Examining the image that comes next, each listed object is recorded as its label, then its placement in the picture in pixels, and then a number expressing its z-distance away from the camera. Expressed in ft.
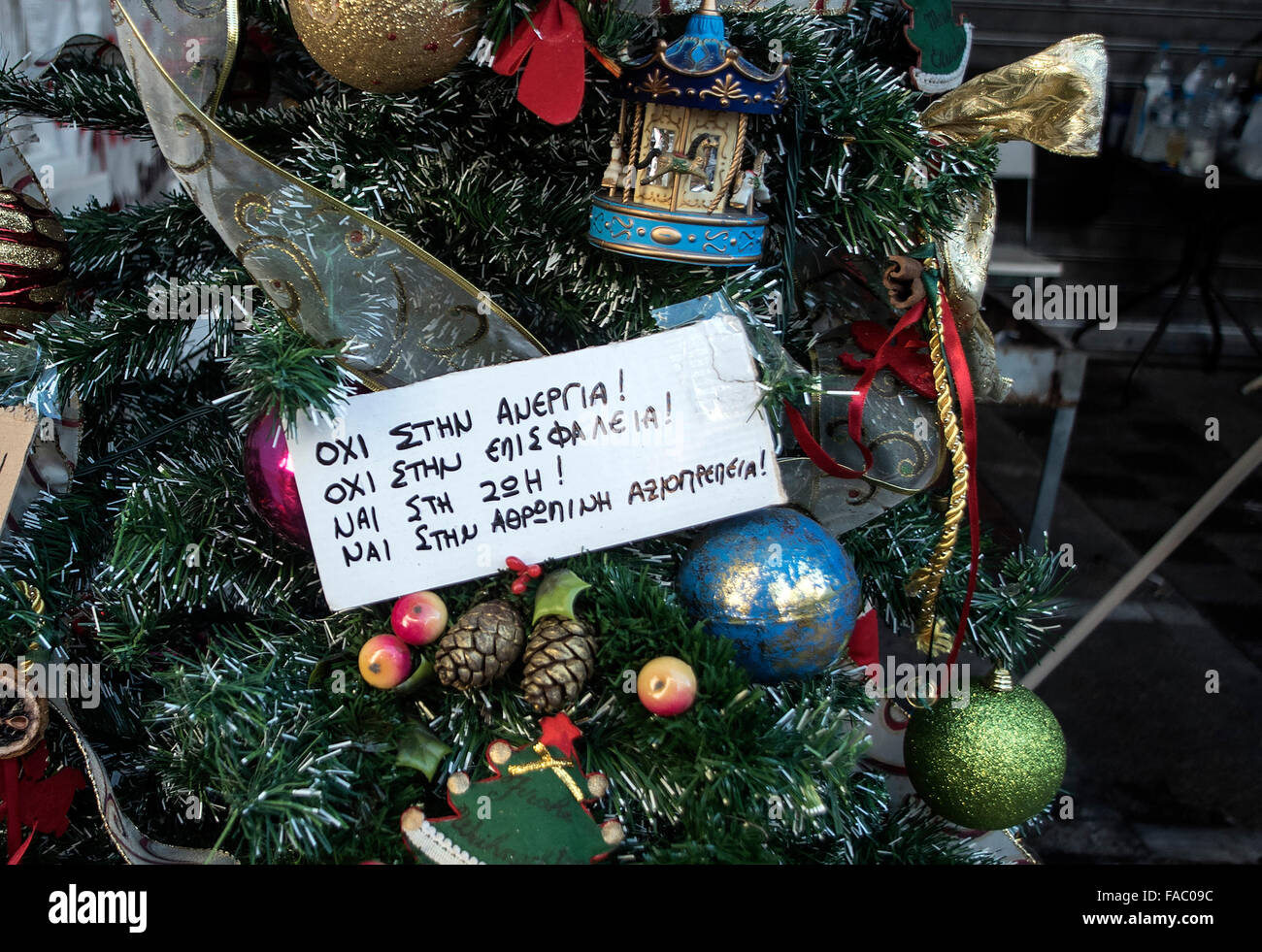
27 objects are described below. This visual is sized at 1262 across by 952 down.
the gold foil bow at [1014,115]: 3.16
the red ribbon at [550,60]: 2.71
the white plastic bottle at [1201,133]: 11.14
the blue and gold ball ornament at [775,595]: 2.92
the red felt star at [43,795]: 3.01
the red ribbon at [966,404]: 3.16
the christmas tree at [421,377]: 2.70
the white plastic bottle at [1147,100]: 11.67
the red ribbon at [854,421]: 3.19
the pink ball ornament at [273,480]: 2.97
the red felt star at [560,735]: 2.76
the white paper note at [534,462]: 2.97
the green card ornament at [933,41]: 3.47
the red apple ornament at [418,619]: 2.86
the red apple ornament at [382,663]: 2.80
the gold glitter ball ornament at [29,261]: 3.39
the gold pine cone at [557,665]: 2.75
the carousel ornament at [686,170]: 2.86
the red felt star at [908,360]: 3.40
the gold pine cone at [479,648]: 2.78
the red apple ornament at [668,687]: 2.69
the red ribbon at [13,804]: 2.93
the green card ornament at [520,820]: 2.68
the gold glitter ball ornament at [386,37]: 2.58
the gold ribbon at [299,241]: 2.81
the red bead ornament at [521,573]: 2.98
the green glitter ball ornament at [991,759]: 3.26
